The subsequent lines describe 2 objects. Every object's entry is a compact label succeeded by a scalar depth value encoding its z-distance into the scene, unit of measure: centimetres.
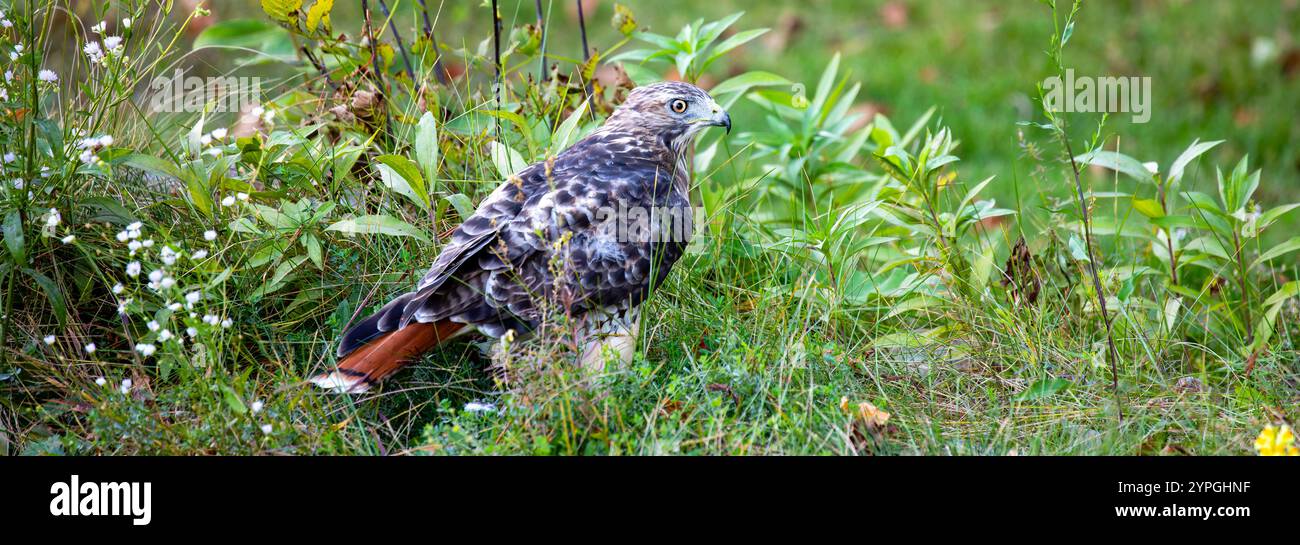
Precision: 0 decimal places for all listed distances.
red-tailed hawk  592
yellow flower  489
